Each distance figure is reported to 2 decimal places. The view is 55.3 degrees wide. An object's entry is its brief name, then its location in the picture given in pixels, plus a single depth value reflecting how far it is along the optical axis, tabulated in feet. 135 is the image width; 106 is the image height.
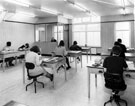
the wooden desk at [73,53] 18.46
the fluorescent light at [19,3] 16.52
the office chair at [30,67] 10.66
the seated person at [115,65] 7.80
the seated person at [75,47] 21.93
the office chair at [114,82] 7.67
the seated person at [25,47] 23.83
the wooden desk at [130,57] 15.62
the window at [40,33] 33.71
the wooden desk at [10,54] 17.57
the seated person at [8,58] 20.44
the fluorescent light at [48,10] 21.98
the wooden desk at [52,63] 11.68
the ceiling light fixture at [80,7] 18.65
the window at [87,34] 32.58
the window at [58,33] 31.96
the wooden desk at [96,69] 9.22
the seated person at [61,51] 17.23
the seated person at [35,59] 11.06
